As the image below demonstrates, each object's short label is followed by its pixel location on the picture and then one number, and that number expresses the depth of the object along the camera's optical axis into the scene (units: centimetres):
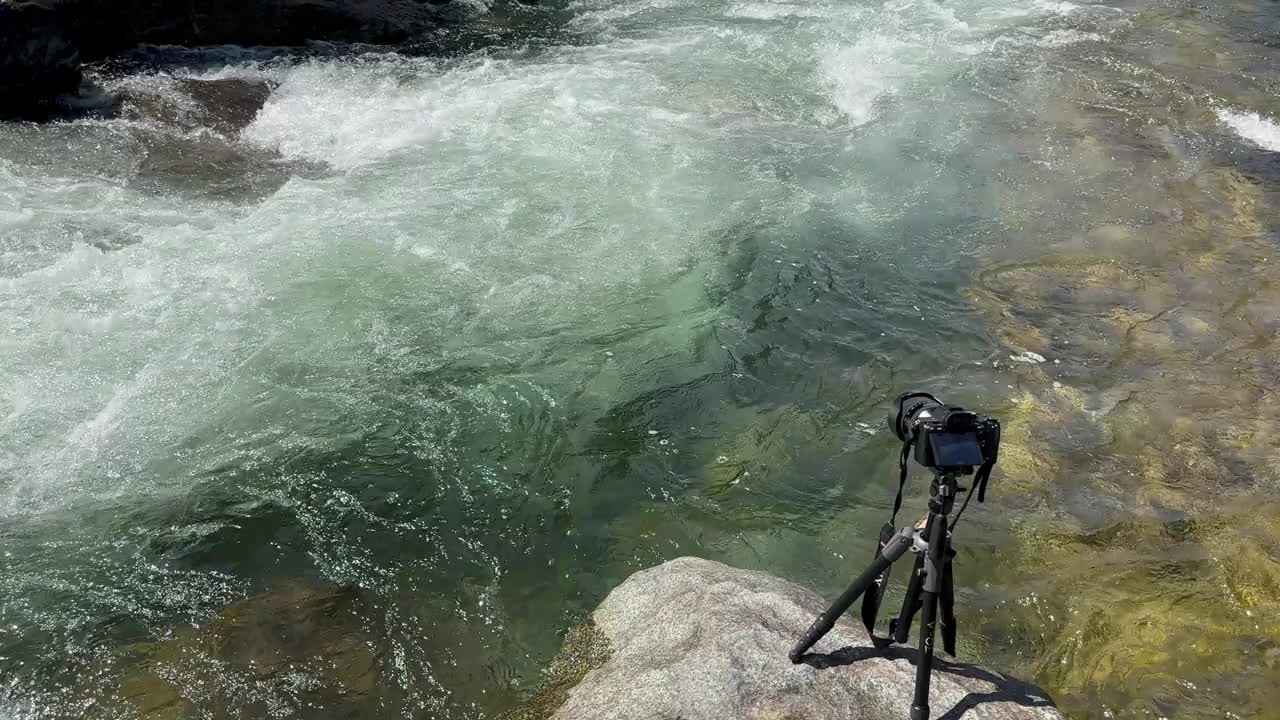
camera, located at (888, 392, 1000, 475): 259
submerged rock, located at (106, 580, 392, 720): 369
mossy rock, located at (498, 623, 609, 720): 364
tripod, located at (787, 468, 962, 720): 261
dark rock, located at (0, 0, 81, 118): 860
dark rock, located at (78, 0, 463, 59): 1012
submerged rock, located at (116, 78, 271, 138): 903
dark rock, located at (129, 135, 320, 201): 787
